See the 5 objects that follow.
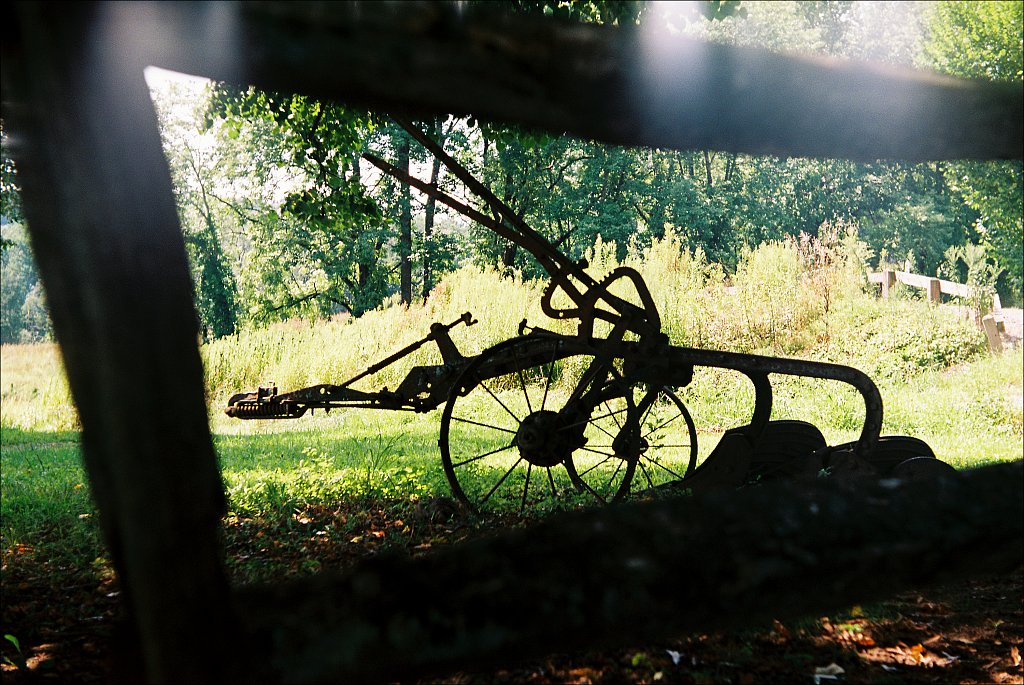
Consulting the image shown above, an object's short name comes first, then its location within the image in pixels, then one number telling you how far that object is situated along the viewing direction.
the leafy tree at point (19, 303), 34.12
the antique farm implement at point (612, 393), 5.04
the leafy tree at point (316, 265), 21.75
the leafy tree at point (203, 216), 24.92
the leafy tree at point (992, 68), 13.95
